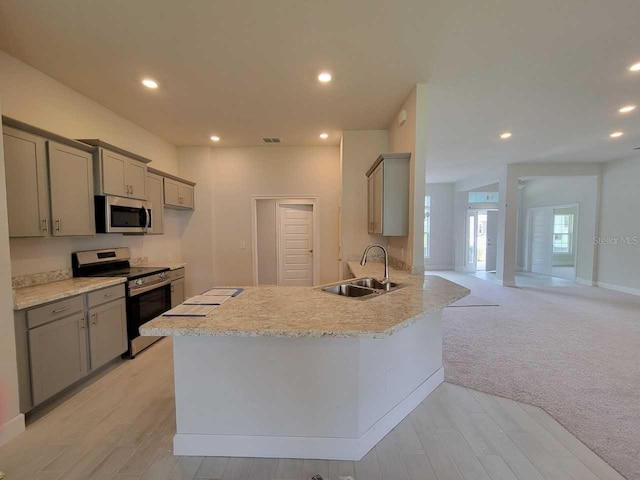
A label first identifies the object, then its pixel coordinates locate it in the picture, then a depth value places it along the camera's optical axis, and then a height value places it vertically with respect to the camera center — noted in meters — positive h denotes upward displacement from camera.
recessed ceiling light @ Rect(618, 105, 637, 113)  3.37 +1.54
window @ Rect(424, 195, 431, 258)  8.91 +0.12
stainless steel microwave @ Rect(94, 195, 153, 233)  2.86 +0.17
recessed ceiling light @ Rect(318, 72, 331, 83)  2.61 +1.52
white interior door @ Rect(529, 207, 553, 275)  7.95 -0.35
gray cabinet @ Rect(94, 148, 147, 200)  2.81 +0.62
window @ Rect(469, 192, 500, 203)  9.00 +1.07
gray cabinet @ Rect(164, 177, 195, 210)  4.05 +0.57
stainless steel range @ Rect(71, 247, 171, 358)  2.91 -0.62
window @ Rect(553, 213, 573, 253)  7.45 -0.14
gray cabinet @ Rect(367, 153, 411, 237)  3.07 +0.41
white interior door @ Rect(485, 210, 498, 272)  8.98 -0.38
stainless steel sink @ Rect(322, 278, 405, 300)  2.31 -0.53
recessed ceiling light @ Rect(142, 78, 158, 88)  2.71 +1.52
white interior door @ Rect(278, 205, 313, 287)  5.78 -0.35
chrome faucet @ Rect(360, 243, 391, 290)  2.33 -0.46
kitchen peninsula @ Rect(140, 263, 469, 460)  1.63 -1.00
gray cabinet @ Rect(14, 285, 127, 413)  1.95 -0.94
